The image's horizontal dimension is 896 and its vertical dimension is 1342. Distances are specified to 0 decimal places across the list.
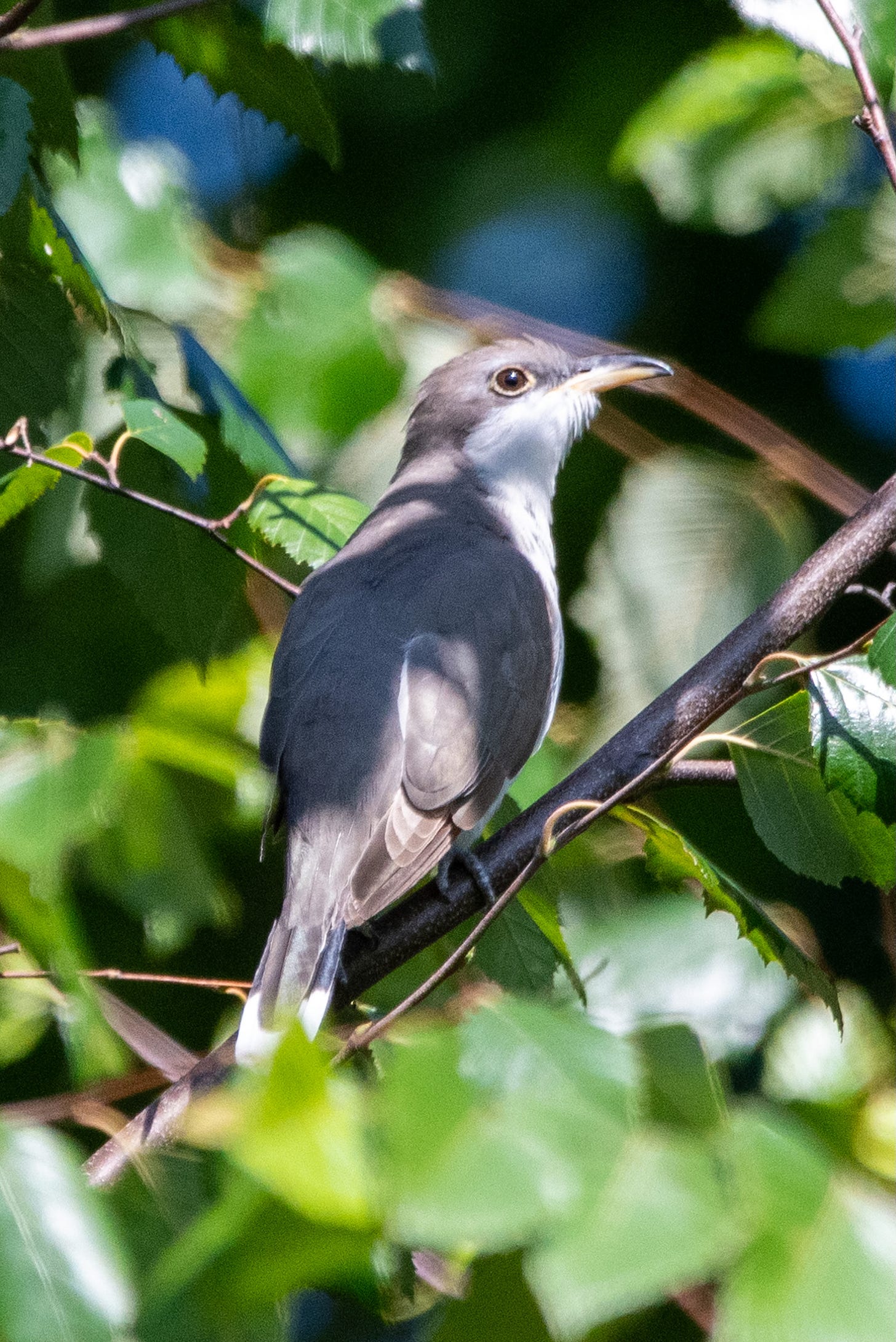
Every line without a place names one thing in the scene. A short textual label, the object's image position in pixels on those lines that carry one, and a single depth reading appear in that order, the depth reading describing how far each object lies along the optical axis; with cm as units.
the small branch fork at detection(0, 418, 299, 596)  523
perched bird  581
